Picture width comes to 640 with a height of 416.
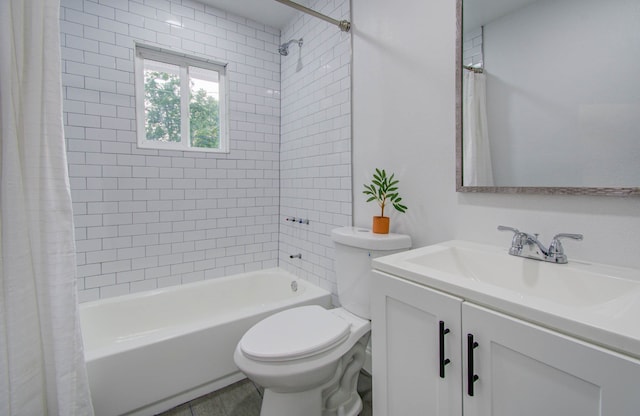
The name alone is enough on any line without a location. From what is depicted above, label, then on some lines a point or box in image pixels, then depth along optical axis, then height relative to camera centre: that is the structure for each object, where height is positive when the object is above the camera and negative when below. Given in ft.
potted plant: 5.24 -0.06
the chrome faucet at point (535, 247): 3.26 -0.66
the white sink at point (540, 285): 1.98 -0.90
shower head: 8.26 +4.27
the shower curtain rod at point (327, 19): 5.68 +3.68
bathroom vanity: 1.94 -1.17
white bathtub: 4.74 -2.85
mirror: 3.07 +1.15
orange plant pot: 5.24 -0.57
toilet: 4.00 -2.19
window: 7.55 +2.59
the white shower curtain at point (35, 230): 3.41 -0.40
